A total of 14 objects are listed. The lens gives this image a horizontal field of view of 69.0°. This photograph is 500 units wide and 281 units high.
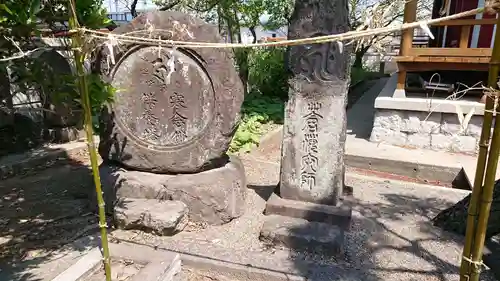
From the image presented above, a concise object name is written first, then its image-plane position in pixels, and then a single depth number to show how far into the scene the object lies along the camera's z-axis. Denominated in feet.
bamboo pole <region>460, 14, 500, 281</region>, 4.62
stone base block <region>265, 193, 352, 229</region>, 11.28
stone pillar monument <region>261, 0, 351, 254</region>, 10.84
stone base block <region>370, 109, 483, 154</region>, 20.54
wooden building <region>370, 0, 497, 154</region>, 20.21
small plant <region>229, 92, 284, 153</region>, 22.18
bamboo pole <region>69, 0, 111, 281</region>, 5.63
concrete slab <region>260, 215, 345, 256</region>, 10.30
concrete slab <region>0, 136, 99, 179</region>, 17.03
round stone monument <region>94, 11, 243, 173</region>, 11.44
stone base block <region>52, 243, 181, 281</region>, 7.93
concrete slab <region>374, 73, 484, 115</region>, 20.22
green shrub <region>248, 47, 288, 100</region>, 34.81
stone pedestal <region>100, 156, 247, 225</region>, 11.76
